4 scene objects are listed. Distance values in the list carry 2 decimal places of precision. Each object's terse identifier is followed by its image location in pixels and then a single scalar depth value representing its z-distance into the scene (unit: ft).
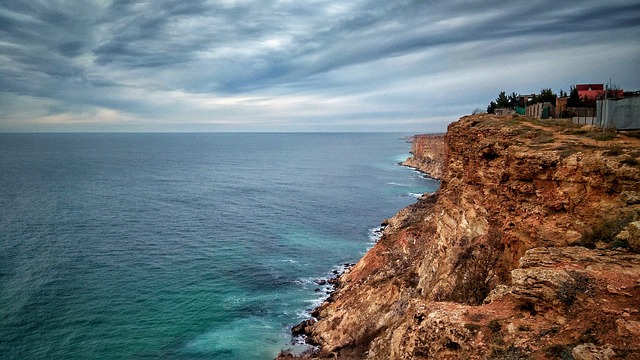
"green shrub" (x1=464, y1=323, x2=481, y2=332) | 53.75
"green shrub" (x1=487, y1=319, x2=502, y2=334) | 52.63
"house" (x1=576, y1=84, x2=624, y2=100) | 140.15
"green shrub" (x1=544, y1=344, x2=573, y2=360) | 44.27
